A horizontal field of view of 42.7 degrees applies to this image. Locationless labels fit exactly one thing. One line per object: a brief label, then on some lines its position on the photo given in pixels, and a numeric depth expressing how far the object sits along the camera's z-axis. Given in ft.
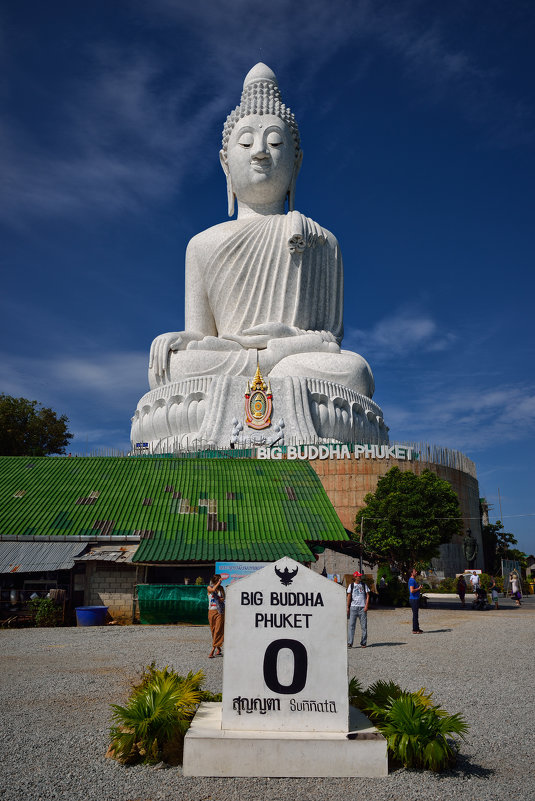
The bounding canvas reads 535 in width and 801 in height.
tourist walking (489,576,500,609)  64.80
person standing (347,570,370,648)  36.76
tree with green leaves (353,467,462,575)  66.28
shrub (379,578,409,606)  64.69
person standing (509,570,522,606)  70.03
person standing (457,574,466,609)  67.00
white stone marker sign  15.92
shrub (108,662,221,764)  16.22
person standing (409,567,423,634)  41.73
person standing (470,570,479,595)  80.73
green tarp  46.03
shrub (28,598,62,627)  46.34
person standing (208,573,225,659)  32.86
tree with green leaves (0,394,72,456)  111.55
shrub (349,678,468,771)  15.56
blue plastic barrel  46.09
